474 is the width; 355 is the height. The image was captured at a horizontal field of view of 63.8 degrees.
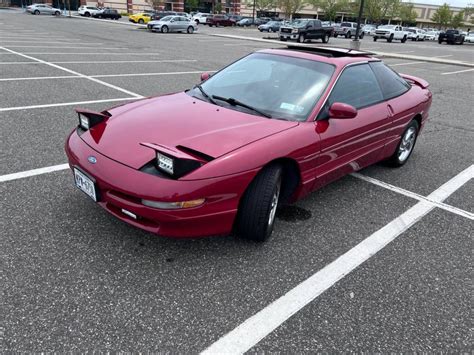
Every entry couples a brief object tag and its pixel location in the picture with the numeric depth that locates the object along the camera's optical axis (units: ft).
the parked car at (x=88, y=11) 154.20
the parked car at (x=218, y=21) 161.08
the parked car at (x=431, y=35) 160.76
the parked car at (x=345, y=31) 127.13
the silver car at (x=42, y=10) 149.98
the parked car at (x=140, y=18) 131.75
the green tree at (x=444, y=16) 280.72
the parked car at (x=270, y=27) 133.13
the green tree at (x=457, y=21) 270.51
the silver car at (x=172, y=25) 94.68
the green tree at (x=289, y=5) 212.64
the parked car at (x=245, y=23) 178.19
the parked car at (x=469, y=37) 150.34
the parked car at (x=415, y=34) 149.79
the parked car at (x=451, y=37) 137.39
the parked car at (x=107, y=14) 152.46
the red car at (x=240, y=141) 8.04
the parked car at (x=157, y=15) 135.31
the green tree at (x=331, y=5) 259.39
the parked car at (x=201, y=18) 165.75
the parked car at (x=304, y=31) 84.67
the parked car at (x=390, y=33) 118.73
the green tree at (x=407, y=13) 268.27
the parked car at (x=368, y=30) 159.26
